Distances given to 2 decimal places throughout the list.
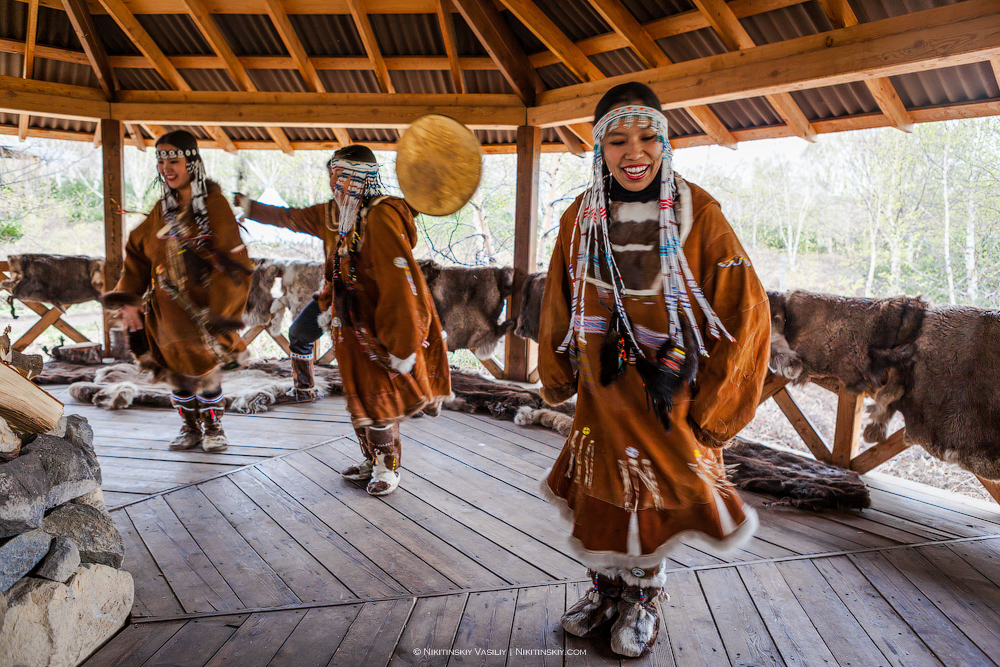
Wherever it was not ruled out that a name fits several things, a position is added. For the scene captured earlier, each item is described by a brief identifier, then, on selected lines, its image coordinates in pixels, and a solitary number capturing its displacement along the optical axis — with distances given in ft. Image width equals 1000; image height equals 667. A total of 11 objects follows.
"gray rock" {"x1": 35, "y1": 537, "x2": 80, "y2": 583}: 5.41
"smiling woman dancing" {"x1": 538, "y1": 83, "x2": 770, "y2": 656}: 5.30
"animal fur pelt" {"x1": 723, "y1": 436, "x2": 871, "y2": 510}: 9.59
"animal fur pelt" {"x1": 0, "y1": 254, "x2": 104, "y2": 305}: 17.06
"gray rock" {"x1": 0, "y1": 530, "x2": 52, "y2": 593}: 5.05
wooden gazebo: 11.23
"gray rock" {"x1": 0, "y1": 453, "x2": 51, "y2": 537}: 5.14
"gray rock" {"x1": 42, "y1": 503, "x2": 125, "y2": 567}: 5.98
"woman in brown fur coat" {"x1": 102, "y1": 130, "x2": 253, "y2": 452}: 9.92
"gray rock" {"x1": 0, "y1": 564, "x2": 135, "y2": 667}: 5.02
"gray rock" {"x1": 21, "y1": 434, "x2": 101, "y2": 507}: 5.94
